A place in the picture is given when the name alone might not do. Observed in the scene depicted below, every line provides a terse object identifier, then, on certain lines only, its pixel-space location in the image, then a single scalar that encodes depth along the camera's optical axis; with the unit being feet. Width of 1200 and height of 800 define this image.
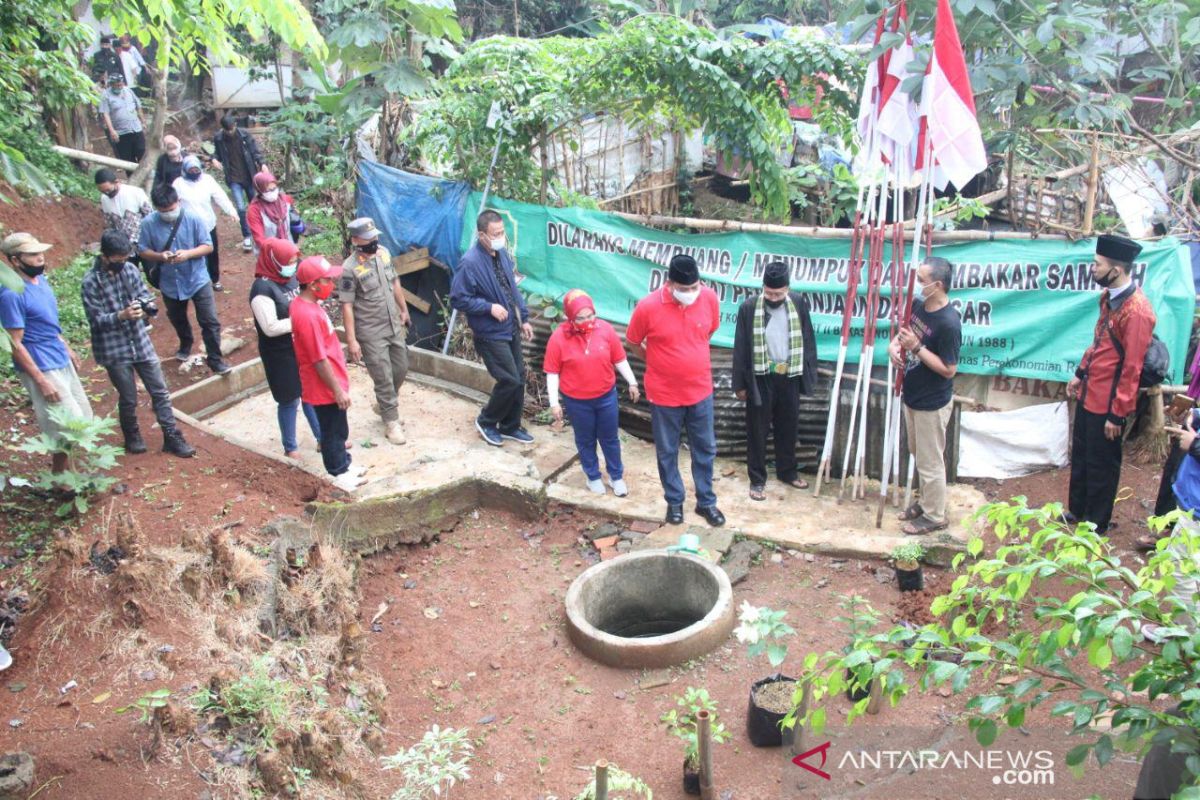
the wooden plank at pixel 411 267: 32.71
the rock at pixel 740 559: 20.43
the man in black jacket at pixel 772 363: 22.66
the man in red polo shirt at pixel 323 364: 20.95
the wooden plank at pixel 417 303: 32.76
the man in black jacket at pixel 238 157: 36.76
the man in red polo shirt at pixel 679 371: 21.29
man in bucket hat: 18.72
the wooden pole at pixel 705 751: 13.94
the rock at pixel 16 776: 12.10
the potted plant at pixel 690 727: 14.96
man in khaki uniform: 24.26
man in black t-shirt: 20.31
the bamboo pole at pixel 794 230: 23.43
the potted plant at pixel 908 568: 19.60
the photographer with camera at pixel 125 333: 20.79
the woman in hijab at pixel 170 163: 32.37
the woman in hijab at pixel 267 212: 29.30
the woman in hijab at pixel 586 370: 22.24
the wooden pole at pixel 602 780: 12.46
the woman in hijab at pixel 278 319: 22.02
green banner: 22.48
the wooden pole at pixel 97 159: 41.88
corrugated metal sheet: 24.20
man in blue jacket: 24.63
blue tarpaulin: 32.17
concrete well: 18.01
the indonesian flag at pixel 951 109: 19.52
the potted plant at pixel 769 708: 15.67
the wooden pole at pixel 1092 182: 22.00
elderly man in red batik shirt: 19.15
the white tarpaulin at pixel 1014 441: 23.91
